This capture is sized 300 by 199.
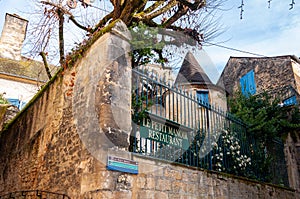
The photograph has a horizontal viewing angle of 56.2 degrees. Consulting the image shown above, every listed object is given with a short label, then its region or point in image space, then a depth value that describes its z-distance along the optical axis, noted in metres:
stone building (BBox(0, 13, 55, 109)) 12.66
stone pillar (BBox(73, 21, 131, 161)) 3.77
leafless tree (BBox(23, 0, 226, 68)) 5.75
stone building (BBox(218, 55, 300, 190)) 12.46
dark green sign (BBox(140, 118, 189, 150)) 4.29
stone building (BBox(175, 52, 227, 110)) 11.45
